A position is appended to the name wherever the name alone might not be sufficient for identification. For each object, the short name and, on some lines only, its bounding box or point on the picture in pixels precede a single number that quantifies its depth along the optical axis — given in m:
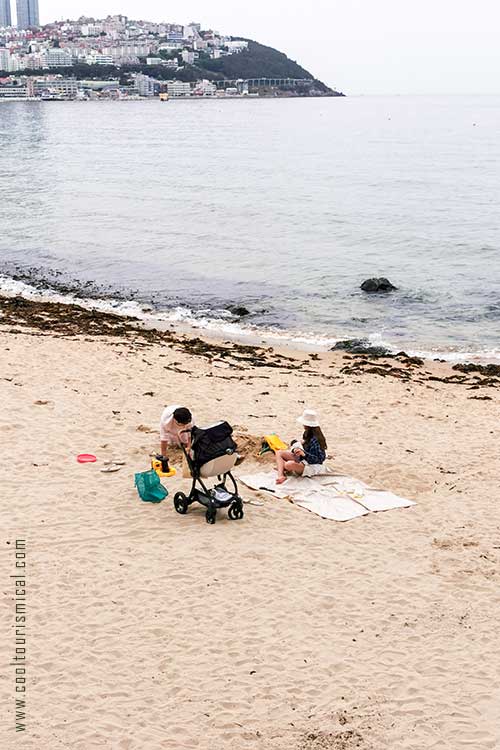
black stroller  9.08
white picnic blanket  9.62
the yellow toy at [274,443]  10.90
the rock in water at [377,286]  24.91
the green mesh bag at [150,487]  9.52
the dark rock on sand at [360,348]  18.53
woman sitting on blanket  10.17
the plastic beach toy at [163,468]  10.27
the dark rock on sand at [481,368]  16.97
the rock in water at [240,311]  22.11
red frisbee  10.59
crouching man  9.96
